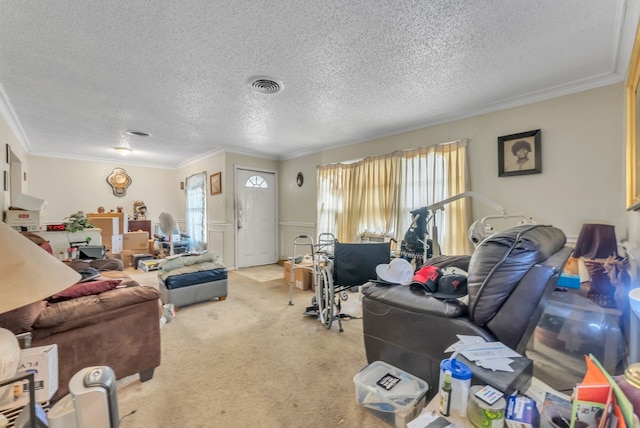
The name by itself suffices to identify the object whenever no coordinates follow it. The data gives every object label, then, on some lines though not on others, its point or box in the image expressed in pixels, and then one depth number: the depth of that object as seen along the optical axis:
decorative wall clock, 6.23
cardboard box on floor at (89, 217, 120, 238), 5.12
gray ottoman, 3.13
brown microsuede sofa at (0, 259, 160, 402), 1.49
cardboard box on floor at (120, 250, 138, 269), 5.69
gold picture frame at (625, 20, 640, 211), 1.83
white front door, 5.42
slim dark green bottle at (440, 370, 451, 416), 0.93
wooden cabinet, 6.25
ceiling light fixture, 4.88
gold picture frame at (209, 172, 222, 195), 5.29
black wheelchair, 2.71
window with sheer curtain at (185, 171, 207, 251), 5.89
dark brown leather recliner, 1.26
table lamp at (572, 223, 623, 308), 1.85
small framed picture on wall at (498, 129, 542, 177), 2.78
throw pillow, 1.73
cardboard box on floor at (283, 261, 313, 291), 4.00
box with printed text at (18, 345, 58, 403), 0.98
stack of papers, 1.02
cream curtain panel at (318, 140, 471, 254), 3.35
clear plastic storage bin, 1.39
